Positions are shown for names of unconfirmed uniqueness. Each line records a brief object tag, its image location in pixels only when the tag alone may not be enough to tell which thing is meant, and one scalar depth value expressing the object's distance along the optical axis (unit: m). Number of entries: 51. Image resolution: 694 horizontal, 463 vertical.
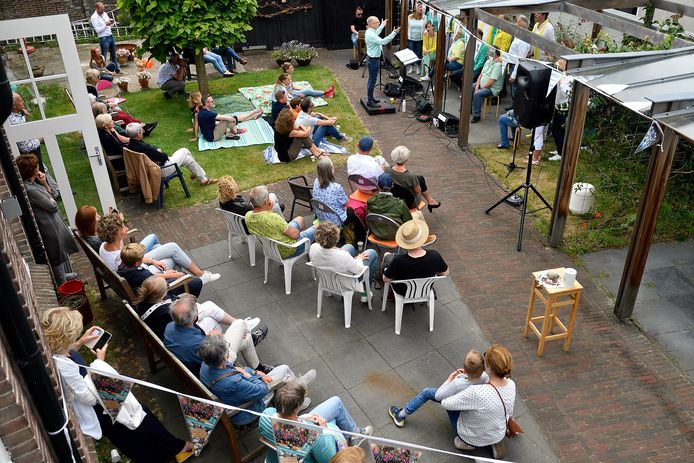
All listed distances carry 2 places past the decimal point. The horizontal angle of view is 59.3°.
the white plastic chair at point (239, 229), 7.61
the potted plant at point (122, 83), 14.78
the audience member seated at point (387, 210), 7.13
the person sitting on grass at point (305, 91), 12.39
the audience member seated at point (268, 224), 6.95
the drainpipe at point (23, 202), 6.25
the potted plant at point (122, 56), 17.31
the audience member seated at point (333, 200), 7.67
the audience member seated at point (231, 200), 7.49
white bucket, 8.69
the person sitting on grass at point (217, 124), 11.52
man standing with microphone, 13.03
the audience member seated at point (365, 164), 8.14
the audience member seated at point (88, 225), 6.85
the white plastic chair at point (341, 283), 6.48
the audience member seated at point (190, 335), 5.16
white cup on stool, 5.97
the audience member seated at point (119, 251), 6.55
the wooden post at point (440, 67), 11.45
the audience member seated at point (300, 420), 4.35
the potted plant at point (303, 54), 16.33
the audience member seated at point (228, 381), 4.77
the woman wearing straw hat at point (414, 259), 6.21
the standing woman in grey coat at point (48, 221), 7.07
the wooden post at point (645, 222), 5.90
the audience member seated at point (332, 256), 6.26
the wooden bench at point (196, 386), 4.84
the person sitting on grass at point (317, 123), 11.01
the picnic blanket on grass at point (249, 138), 11.70
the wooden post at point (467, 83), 10.41
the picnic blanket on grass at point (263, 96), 13.58
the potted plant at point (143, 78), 15.06
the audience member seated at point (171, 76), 14.11
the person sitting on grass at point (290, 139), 10.36
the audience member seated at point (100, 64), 15.66
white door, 7.25
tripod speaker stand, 7.94
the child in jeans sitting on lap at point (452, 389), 4.84
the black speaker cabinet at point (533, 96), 7.37
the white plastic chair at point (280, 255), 7.07
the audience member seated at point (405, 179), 7.97
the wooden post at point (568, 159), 7.18
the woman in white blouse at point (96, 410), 4.32
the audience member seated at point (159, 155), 9.37
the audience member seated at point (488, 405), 4.81
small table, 6.02
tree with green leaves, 12.07
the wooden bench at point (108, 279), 6.12
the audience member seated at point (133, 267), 6.13
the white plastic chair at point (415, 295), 6.30
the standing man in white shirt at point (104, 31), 15.88
